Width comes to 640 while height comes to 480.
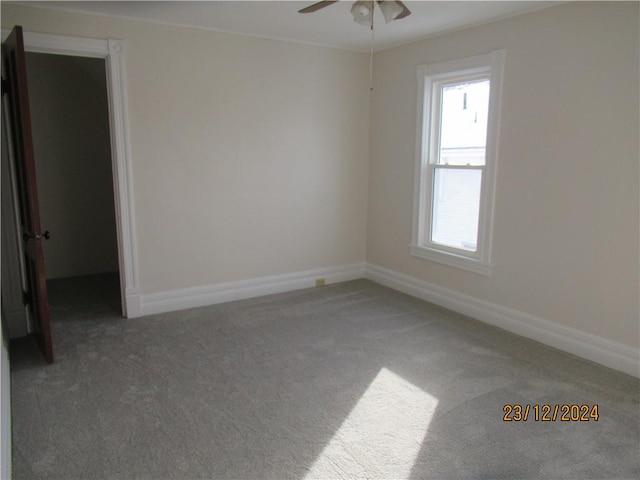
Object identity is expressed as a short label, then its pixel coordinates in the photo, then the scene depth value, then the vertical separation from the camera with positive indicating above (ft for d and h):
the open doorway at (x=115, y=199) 11.84 -1.10
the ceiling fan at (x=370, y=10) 8.54 +2.72
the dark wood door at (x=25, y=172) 10.05 -0.31
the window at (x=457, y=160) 13.00 +0.02
